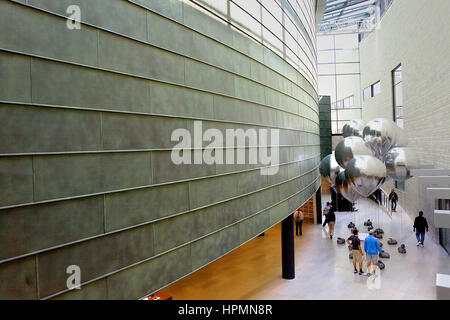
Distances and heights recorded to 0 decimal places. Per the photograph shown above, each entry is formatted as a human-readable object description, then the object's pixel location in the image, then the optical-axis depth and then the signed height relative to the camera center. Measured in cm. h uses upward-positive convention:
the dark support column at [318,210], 1933 -333
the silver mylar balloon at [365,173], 981 -67
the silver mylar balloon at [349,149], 1066 +2
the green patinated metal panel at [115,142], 274 +13
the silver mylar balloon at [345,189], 1131 -130
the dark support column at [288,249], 1104 -318
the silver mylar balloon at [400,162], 1158 -44
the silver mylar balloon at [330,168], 1272 -68
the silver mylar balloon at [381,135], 1134 +47
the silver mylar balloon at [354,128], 1392 +93
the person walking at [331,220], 1597 -327
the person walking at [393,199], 2137 -309
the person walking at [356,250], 1085 -320
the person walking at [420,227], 1358 -310
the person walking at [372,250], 1064 -312
